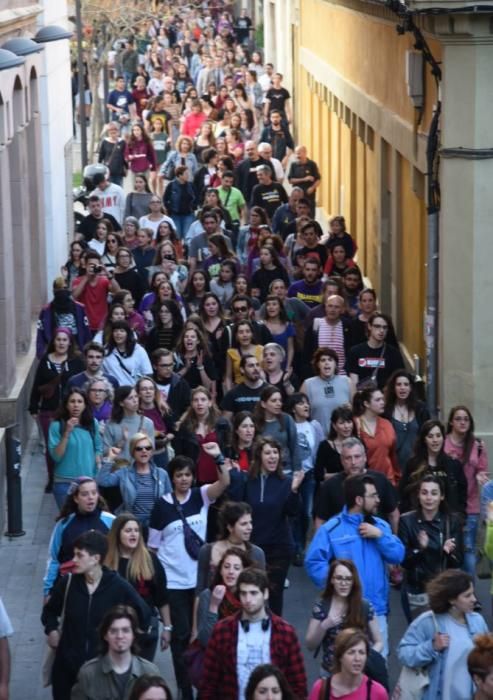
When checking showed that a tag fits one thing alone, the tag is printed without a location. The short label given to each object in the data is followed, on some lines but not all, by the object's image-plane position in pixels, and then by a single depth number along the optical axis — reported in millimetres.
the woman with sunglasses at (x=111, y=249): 22109
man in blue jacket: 11227
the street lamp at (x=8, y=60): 16688
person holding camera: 20234
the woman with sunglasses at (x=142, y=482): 13078
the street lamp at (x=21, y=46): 19312
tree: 46875
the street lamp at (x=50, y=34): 22453
